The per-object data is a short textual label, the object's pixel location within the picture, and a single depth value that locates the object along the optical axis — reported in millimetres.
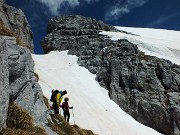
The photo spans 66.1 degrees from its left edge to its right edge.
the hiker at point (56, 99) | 9398
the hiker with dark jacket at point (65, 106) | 10057
